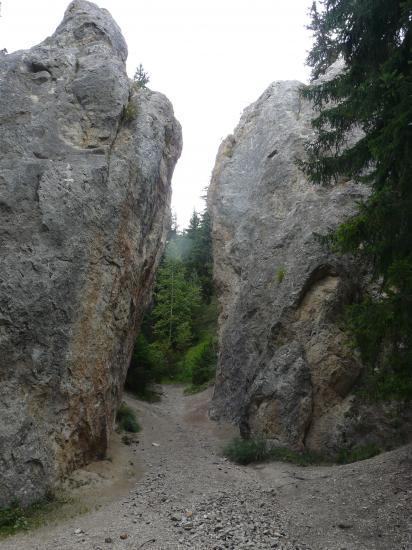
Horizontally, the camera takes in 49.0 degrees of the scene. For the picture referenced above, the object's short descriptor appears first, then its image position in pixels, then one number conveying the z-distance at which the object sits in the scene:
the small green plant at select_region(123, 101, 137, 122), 17.98
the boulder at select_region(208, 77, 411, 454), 15.15
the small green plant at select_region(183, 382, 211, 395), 26.97
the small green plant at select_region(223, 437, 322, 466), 13.77
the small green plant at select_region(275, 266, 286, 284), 19.23
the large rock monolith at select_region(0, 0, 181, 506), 11.69
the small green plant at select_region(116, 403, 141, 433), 17.62
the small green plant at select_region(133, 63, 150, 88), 29.58
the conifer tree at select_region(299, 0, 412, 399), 8.08
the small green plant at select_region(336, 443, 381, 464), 12.70
